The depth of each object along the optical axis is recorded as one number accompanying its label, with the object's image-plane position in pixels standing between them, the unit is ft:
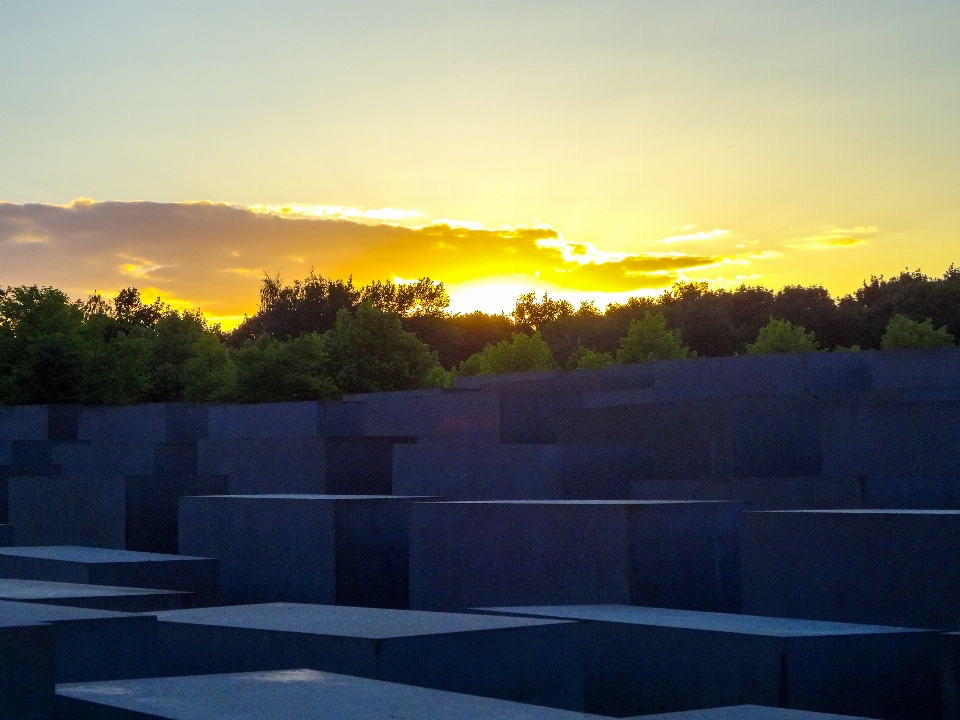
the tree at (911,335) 139.95
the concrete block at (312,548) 40.19
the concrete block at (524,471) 47.21
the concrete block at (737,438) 47.37
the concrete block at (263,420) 75.82
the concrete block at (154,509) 53.01
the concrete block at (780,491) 38.65
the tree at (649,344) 162.50
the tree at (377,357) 150.82
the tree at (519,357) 175.94
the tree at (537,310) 353.51
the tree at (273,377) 136.56
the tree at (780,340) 152.25
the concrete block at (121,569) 36.27
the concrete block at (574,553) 32.22
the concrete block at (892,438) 41.86
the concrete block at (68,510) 53.47
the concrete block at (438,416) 60.34
